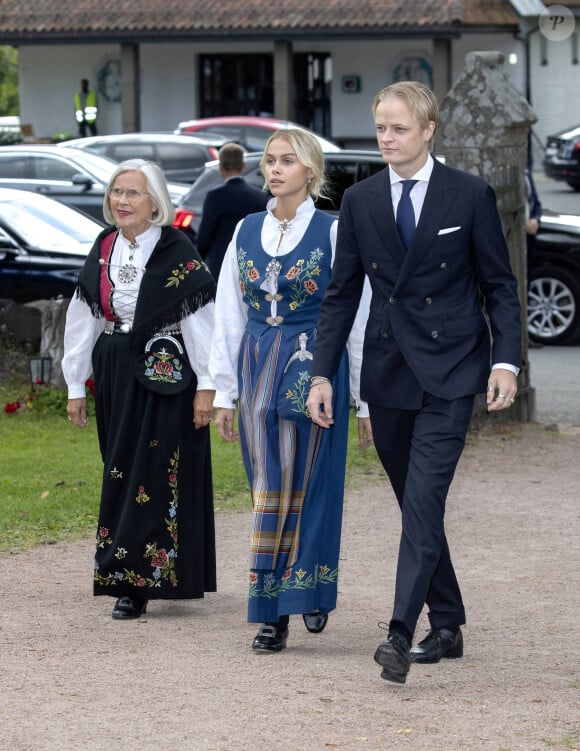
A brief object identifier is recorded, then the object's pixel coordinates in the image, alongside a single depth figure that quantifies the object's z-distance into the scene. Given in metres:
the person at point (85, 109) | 38.72
